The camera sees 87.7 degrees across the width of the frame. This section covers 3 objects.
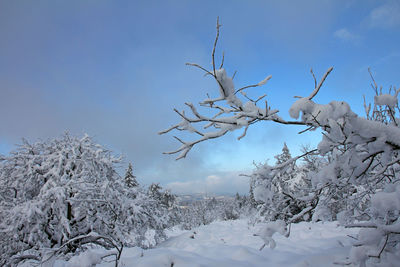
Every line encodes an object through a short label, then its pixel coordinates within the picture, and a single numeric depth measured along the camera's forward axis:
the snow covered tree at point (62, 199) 5.41
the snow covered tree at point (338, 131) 1.29
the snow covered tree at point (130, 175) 24.27
